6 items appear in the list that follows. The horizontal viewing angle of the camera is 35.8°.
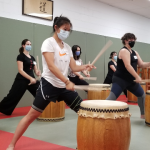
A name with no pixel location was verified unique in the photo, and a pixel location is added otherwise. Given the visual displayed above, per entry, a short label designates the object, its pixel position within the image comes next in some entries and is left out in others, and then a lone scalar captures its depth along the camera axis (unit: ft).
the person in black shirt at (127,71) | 10.55
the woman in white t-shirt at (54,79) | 7.16
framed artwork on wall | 16.94
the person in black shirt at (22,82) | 13.11
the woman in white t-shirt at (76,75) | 15.64
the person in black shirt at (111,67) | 20.79
